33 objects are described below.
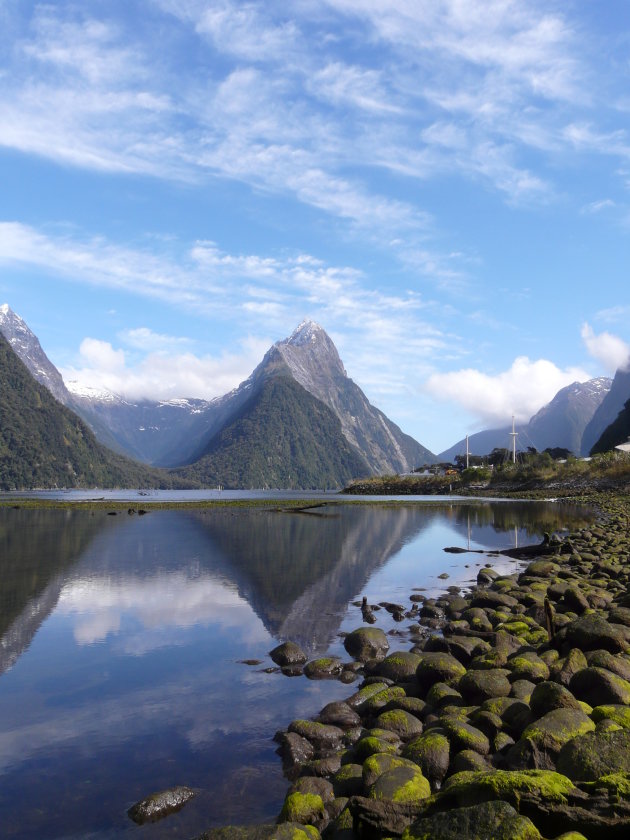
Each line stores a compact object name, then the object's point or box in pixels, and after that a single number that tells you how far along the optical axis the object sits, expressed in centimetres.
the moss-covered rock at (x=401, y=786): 822
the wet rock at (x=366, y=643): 1845
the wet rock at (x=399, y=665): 1537
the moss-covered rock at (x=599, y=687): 1102
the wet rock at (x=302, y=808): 873
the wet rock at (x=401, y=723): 1169
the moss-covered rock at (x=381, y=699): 1333
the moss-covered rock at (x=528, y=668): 1297
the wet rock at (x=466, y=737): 997
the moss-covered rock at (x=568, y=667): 1206
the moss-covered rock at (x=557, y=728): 901
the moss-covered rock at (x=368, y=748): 1034
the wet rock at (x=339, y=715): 1306
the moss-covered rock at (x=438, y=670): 1391
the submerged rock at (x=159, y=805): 981
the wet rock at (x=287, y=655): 1789
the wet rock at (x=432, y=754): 947
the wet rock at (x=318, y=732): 1219
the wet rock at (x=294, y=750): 1155
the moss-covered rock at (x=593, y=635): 1402
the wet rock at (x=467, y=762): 923
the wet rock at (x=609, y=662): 1220
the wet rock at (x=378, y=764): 914
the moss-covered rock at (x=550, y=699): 1023
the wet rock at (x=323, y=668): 1662
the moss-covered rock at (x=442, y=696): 1256
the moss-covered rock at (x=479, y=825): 628
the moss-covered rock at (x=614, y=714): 994
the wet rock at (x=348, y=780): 933
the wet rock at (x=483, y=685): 1234
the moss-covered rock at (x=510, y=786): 709
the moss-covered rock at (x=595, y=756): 783
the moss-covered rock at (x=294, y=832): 765
